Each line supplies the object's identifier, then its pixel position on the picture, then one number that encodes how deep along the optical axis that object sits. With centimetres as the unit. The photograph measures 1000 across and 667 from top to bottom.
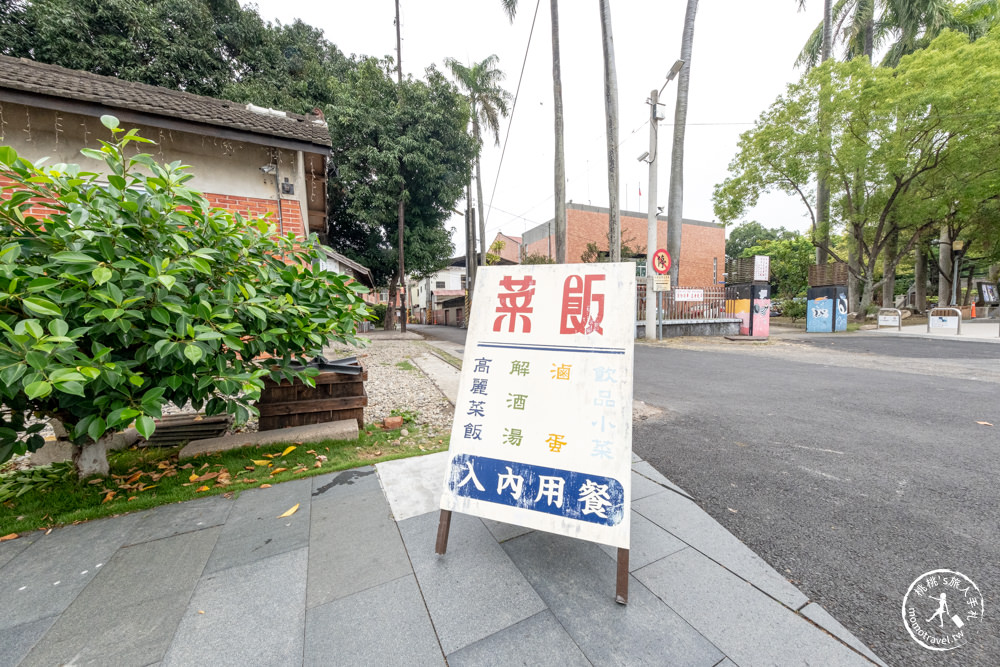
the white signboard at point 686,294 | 1323
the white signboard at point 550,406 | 165
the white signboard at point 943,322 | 1289
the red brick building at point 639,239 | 1995
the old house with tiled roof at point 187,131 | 484
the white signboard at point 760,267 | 1342
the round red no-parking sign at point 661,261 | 1148
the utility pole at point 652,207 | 1098
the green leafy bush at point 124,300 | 163
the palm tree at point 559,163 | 1248
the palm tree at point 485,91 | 1811
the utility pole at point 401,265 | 1501
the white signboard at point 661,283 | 1146
